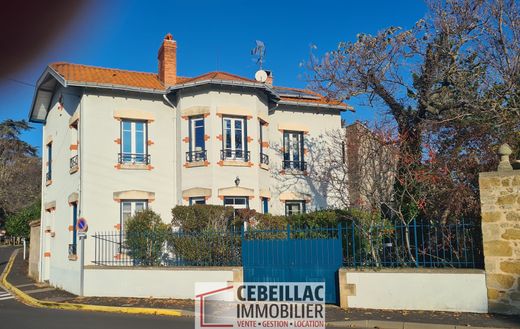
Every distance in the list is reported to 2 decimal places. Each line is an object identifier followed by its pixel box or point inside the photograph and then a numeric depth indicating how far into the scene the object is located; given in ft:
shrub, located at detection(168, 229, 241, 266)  44.29
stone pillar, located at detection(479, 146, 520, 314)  32.60
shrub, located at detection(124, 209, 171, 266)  48.03
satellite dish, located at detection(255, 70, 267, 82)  71.51
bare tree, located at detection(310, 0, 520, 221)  40.47
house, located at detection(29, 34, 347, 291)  59.00
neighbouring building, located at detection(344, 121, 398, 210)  46.47
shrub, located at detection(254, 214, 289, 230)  55.26
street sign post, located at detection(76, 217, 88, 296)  49.24
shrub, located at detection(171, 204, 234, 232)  51.93
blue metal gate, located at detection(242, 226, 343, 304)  39.19
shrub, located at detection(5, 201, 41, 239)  109.50
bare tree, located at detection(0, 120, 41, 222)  131.54
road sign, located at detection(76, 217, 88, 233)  50.44
